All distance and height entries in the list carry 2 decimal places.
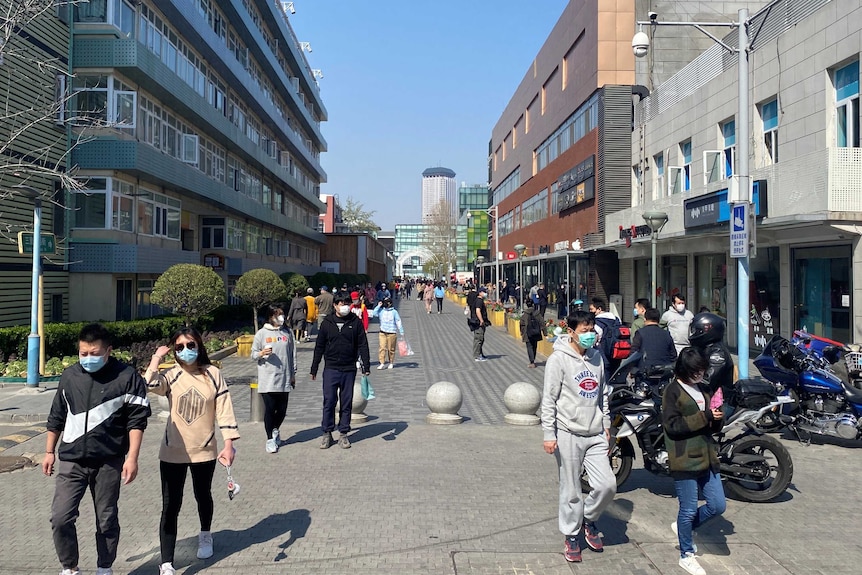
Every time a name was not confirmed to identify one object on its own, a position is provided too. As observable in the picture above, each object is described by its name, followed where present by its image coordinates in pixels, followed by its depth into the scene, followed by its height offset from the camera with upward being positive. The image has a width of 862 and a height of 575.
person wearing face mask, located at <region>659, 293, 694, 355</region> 11.48 -0.58
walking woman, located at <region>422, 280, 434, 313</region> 40.79 -0.51
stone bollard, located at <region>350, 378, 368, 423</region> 9.98 -1.73
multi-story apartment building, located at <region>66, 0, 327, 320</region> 19.95 +5.27
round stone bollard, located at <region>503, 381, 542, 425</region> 10.01 -1.69
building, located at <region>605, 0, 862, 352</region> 13.90 +2.67
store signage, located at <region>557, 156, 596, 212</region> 31.31 +4.97
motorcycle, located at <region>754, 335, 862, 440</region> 8.37 -1.24
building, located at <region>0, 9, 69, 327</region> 17.09 +3.33
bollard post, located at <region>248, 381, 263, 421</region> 9.88 -1.71
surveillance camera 13.70 +4.85
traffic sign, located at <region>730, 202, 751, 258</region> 11.63 +0.98
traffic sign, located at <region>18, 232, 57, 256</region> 13.22 +0.82
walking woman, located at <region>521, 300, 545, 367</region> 16.22 -0.89
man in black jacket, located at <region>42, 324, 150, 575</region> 4.37 -0.98
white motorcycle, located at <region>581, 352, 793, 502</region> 6.38 -1.52
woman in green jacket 4.91 -1.11
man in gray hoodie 5.03 -1.07
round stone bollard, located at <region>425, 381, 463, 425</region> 10.08 -1.69
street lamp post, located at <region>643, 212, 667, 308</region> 15.68 +1.54
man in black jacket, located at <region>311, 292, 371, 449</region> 8.51 -0.89
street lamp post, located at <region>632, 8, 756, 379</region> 11.79 +2.14
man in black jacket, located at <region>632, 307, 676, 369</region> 8.79 -0.73
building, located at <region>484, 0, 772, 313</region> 29.38 +7.47
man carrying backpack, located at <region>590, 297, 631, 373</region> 9.98 -0.72
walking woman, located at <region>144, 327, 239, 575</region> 4.83 -0.97
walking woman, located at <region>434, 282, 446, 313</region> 40.88 -0.34
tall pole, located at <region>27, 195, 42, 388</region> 12.62 -0.63
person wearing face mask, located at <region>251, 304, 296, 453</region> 8.30 -1.06
